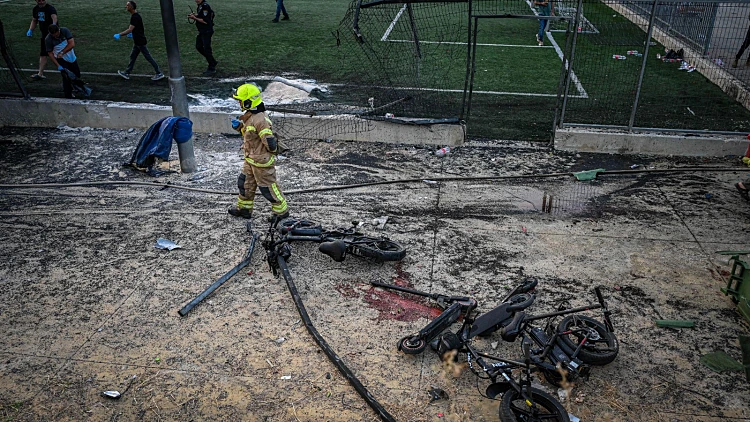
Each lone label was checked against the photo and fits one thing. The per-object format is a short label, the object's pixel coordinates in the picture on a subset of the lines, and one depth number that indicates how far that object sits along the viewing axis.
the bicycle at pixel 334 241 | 6.46
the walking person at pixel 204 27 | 12.97
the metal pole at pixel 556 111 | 9.13
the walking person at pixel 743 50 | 9.42
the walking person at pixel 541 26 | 15.60
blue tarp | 8.63
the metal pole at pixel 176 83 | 8.07
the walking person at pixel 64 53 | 11.29
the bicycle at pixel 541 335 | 4.93
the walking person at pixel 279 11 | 18.84
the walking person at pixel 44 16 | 12.15
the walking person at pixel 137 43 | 12.30
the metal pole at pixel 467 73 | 9.02
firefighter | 7.09
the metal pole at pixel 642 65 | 8.93
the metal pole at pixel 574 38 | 8.79
